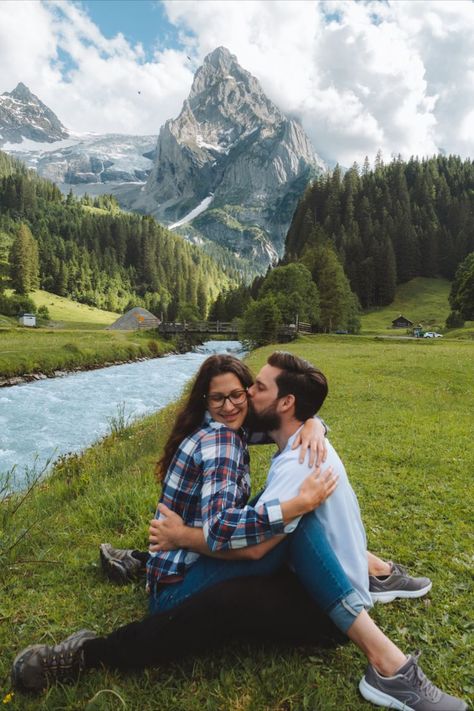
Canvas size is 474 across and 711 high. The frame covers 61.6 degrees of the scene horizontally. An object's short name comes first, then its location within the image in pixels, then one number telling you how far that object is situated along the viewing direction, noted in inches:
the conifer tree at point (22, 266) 5093.5
